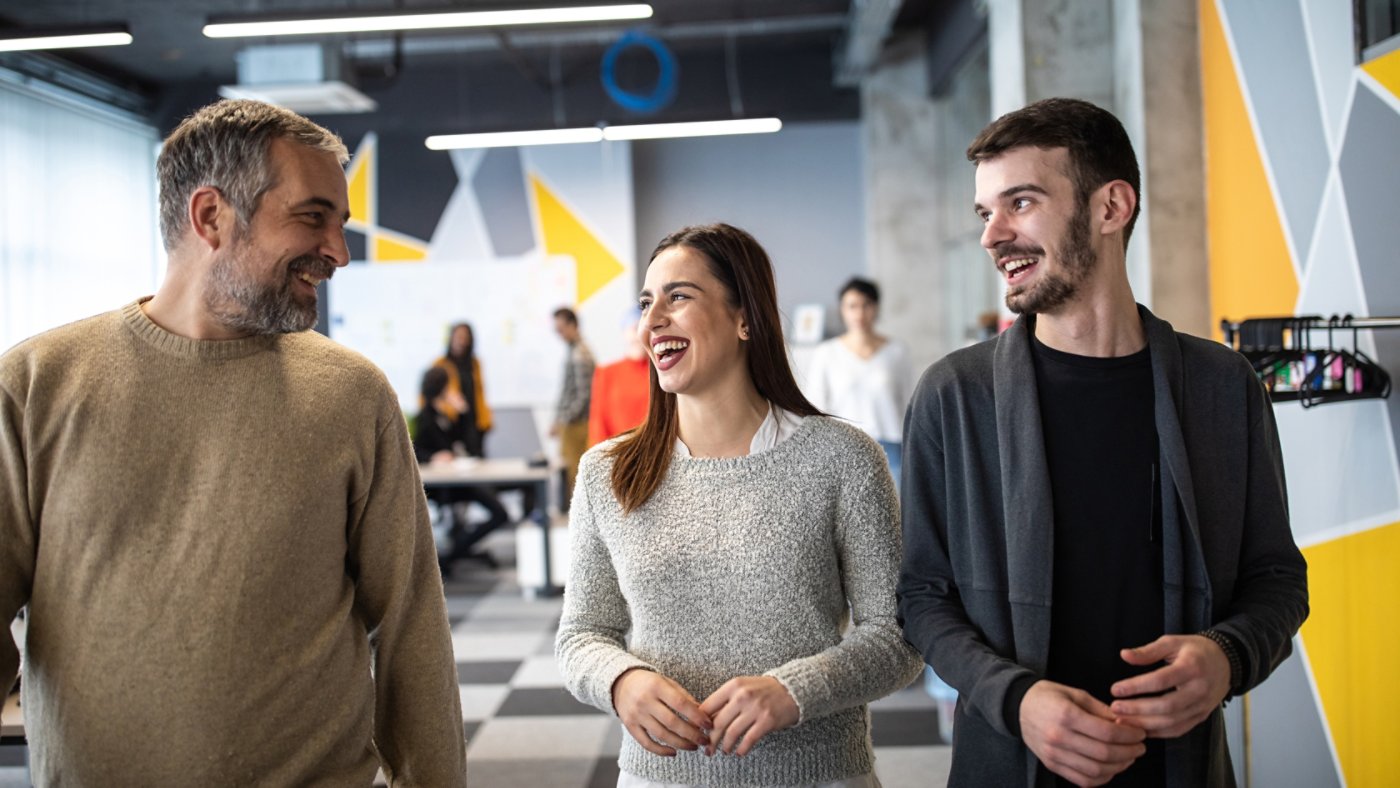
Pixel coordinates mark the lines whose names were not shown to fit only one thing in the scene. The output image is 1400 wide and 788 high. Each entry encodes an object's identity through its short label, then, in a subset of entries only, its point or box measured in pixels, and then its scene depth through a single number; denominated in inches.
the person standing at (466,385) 313.4
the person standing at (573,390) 288.5
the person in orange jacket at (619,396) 205.0
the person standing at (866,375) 213.8
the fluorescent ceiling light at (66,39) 222.8
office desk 266.1
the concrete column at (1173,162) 150.6
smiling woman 63.2
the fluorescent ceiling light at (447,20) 211.2
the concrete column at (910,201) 369.7
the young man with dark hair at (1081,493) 54.4
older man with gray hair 55.3
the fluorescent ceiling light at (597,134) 299.1
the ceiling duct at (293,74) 302.4
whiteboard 400.5
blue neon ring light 316.5
